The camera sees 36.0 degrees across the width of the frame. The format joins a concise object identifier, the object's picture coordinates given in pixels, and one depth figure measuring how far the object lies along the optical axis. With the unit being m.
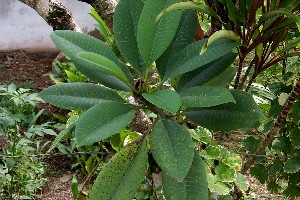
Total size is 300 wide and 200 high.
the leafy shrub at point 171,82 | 1.06
